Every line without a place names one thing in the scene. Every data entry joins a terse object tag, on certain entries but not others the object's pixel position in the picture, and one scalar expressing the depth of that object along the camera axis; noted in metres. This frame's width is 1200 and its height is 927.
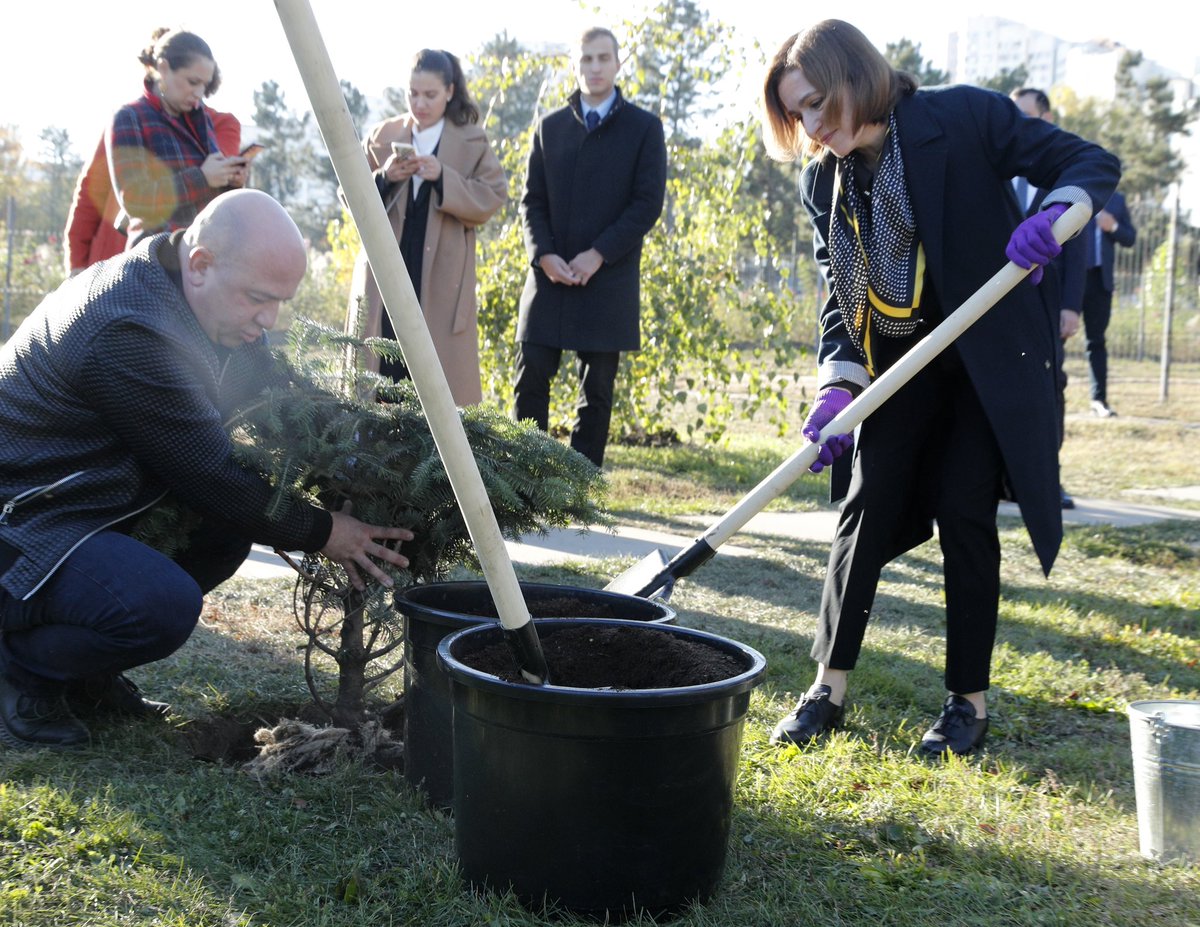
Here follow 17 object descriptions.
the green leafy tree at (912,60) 40.28
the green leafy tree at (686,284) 7.88
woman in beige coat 5.04
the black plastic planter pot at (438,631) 2.61
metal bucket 2.44
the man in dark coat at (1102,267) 8.29
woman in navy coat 3.04
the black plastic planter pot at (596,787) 2.05
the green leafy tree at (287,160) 48.03
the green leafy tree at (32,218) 17.45
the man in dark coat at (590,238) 5.38
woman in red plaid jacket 4.55
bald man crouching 2.71
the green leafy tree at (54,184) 29.78
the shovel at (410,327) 1.68
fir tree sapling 2.79
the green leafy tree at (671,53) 7.76
